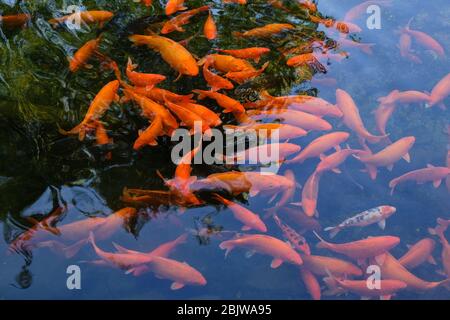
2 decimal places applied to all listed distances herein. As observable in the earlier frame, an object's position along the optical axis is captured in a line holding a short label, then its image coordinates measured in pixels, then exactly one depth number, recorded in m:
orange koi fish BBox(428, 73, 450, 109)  4.68
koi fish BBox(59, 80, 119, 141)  4.13
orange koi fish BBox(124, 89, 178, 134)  3.99
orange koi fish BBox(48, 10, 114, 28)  5.12
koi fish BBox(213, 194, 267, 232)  3.63
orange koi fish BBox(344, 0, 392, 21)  5.51
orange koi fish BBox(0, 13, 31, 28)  5.12
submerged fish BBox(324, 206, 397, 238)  3.79
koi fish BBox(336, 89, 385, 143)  4.33
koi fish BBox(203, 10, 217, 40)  5.01
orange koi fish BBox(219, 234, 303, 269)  3.50
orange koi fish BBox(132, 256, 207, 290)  3.37
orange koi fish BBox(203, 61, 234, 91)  4.38
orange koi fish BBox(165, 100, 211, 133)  3.98
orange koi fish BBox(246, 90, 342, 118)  4.37
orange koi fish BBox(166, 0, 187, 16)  5.18
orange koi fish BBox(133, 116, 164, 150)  3.95
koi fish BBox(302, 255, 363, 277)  3.46
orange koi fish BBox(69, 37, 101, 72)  4.69
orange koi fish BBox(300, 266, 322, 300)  3.39
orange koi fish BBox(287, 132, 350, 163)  4.07
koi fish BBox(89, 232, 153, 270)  3.41
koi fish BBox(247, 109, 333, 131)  4.25
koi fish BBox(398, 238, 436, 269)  3.55
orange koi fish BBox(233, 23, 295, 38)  5.07
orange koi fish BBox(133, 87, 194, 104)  4.12
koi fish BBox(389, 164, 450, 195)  4.07
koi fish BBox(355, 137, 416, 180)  4.14
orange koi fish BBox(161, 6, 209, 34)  5.01
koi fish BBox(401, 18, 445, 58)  5.19
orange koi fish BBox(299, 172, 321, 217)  3.80
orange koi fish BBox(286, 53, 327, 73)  4.84
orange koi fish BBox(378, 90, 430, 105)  4.68
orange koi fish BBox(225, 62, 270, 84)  4.49
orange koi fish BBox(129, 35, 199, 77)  4.49
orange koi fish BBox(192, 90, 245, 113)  4.23
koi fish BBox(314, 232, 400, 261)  3.54
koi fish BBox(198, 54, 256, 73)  4.52
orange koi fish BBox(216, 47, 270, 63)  4.74
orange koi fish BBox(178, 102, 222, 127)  4.03
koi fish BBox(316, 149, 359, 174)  4.03
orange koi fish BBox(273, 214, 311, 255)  3.59
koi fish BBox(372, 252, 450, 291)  3.42
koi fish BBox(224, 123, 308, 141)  4.12
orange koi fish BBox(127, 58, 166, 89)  4.34
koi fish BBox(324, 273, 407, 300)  3.34
